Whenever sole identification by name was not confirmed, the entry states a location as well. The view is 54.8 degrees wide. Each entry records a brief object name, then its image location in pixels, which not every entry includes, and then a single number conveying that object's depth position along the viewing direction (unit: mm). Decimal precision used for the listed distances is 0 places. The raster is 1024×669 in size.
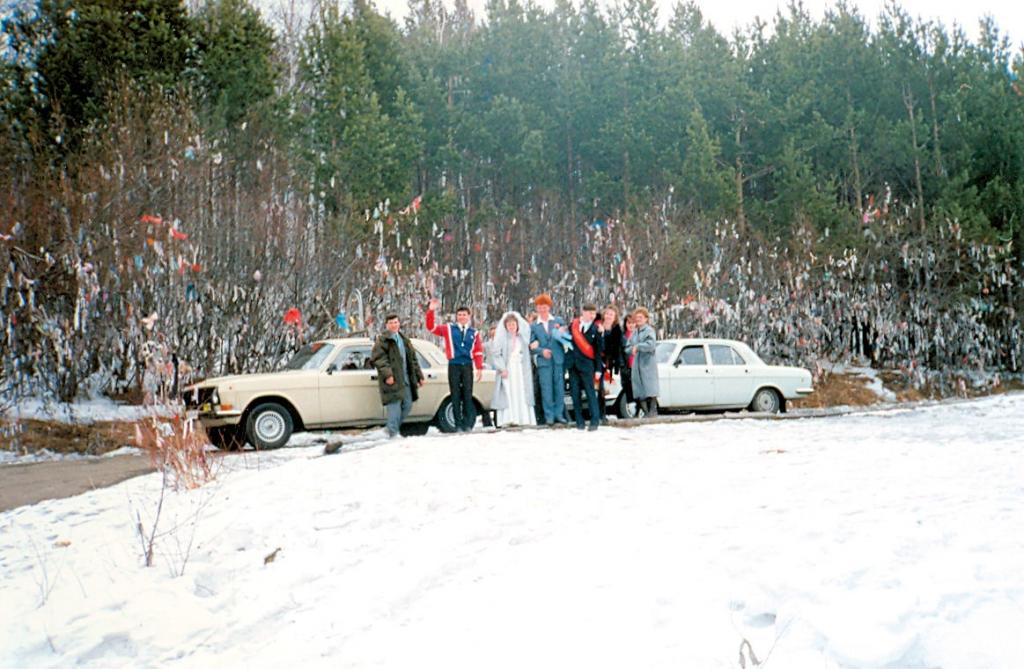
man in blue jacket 12953
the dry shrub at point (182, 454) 8891
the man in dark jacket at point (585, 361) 12281
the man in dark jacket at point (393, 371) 12492
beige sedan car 12883
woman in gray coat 13820
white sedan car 17047
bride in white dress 13586
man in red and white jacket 12625
